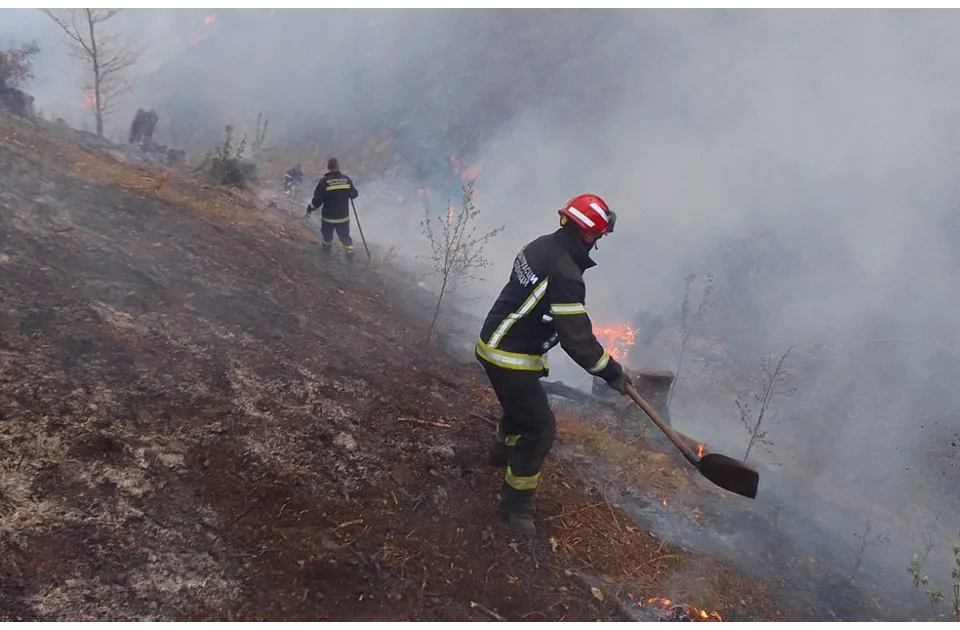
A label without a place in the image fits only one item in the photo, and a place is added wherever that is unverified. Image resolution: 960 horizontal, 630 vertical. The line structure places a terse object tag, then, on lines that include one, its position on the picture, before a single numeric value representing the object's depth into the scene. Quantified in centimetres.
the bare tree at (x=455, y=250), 706
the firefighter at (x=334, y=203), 841
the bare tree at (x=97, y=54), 1475
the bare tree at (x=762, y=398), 914
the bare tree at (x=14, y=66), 1106
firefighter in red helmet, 343
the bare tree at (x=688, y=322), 971
